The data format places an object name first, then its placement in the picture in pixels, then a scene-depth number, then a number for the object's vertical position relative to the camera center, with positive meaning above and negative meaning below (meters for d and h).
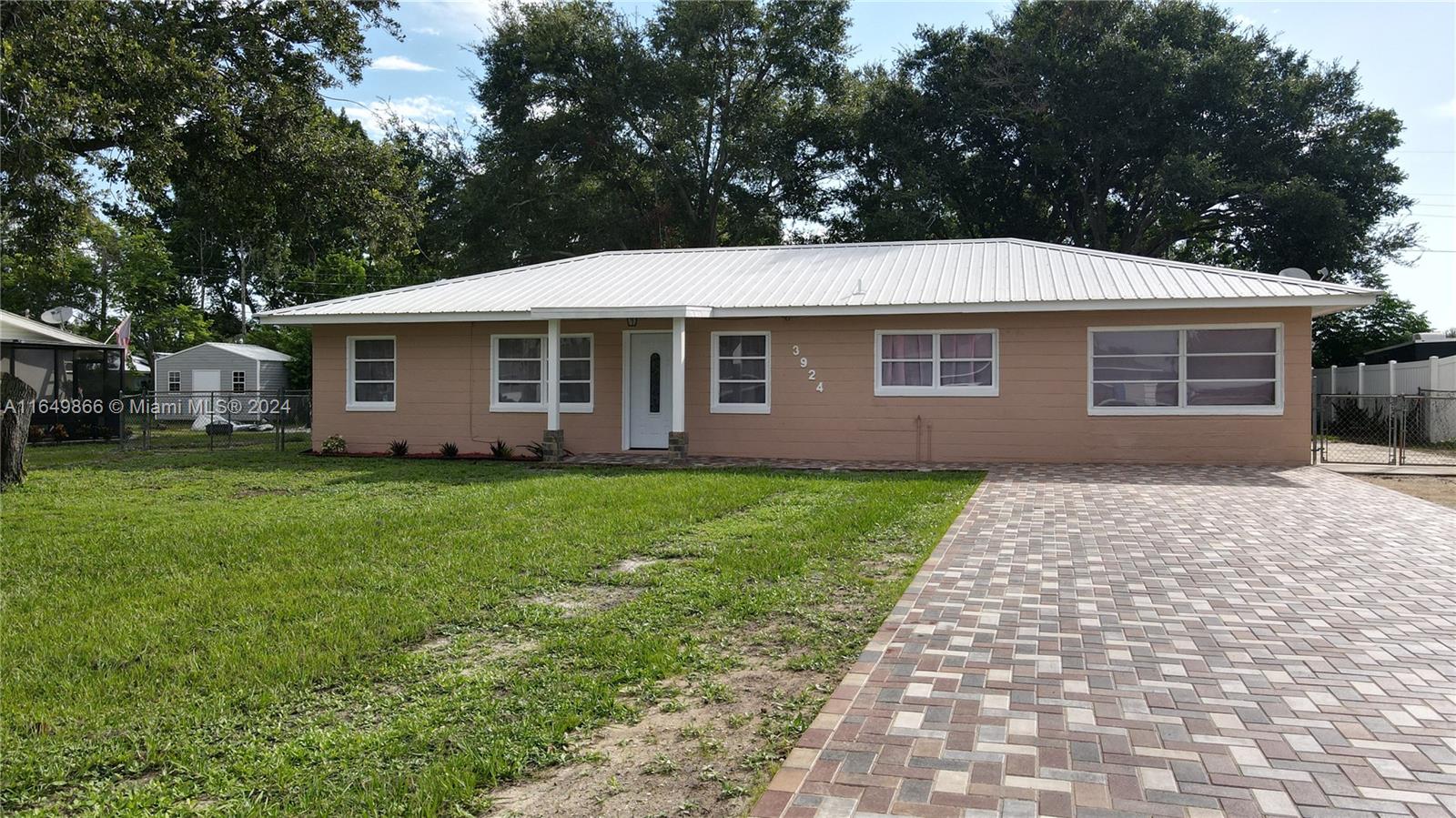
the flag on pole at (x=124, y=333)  20.73 +1.84
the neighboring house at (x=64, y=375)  19.28 +0.87
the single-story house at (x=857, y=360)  13.04 +0.93
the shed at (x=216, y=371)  29.45 +1.38
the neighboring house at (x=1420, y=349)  21.33 +1.83
